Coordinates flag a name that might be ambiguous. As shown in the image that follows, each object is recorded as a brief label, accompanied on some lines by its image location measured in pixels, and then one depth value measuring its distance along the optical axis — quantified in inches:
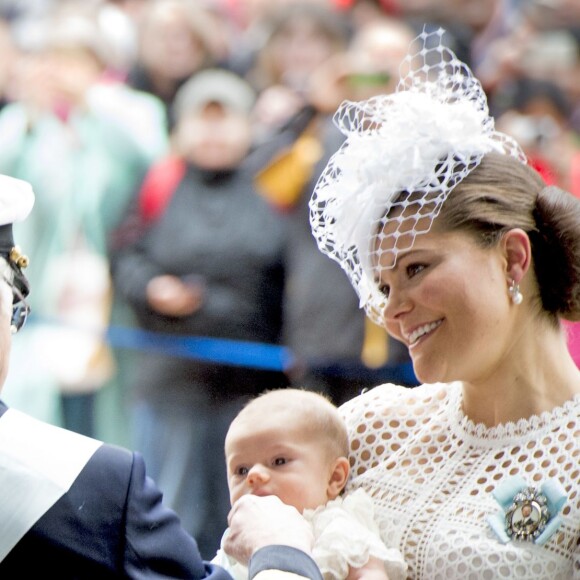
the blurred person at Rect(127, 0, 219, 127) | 542.3
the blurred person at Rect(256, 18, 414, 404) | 438.0
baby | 235.9
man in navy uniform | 203.0
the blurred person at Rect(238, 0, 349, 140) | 528.1
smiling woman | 244.2
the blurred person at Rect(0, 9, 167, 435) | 496.4
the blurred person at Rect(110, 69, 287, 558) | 453.4
